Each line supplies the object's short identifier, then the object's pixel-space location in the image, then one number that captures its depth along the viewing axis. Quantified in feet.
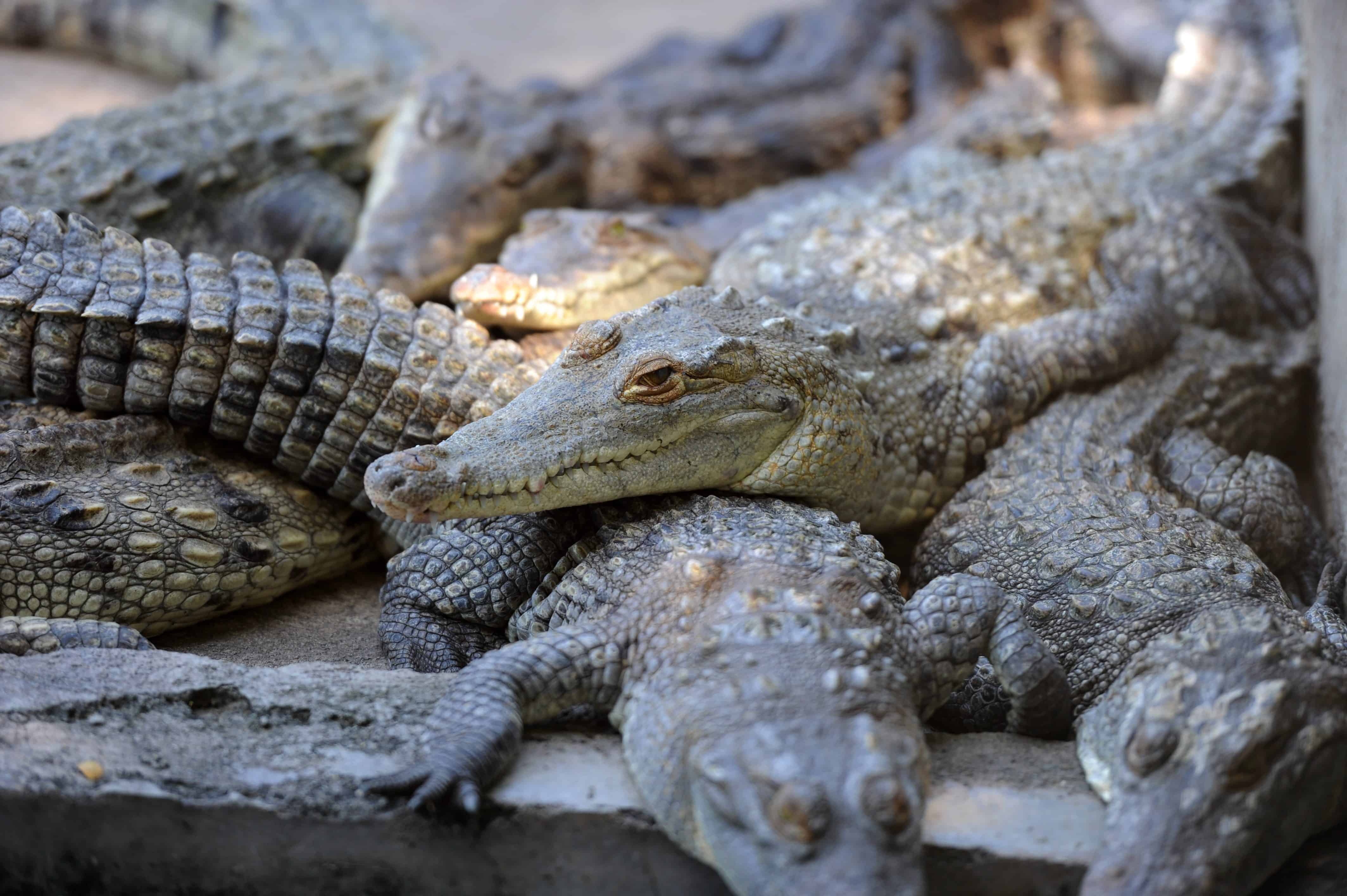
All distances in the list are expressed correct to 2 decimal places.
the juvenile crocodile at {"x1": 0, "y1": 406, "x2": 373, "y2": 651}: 19.52
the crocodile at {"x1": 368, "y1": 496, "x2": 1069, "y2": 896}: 13.57
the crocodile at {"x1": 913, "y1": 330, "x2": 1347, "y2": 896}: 14.65
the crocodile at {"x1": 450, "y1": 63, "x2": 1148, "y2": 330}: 24.66
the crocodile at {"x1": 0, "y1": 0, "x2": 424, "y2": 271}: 27.22
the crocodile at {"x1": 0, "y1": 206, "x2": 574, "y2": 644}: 20.02
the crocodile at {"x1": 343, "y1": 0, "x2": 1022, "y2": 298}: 32.22
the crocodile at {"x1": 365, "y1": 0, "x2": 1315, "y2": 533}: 18.25
